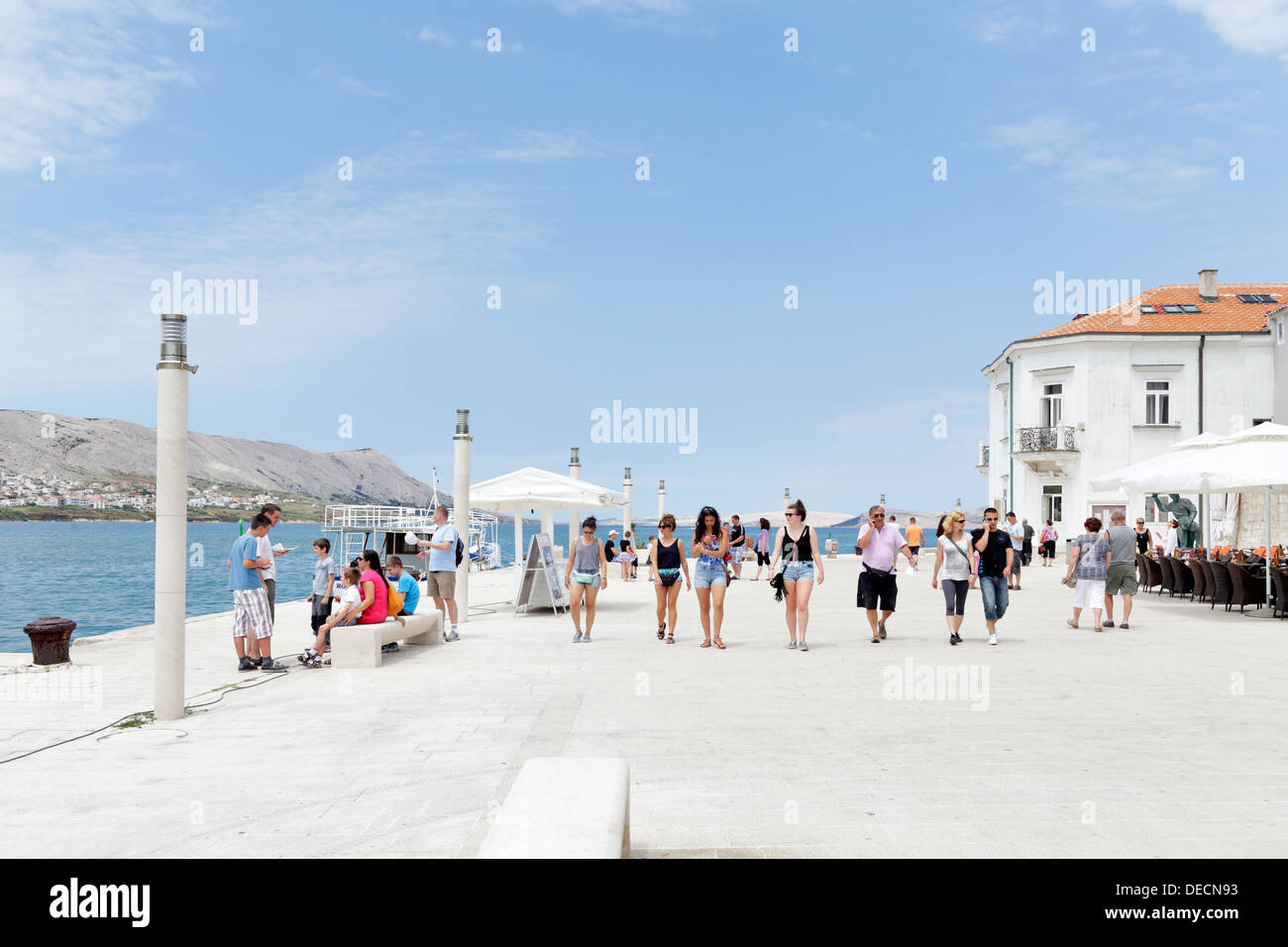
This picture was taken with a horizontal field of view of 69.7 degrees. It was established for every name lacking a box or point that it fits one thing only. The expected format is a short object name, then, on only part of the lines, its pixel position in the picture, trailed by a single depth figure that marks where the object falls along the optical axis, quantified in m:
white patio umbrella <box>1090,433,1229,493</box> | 15.84
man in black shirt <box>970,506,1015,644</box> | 11.93
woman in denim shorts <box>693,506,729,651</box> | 11.64
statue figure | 25.44
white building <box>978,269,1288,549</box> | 35.56
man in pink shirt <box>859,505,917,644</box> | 12.17
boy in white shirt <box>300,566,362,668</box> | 10.48
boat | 34.56
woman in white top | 11.83
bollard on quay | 10.92
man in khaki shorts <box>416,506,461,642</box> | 12.92
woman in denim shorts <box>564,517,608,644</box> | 12.19
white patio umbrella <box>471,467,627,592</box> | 17.02
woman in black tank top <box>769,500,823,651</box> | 11.30
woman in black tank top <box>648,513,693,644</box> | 12.15
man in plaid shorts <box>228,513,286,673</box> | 9.77
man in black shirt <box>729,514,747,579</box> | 25.08
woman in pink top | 10.65
